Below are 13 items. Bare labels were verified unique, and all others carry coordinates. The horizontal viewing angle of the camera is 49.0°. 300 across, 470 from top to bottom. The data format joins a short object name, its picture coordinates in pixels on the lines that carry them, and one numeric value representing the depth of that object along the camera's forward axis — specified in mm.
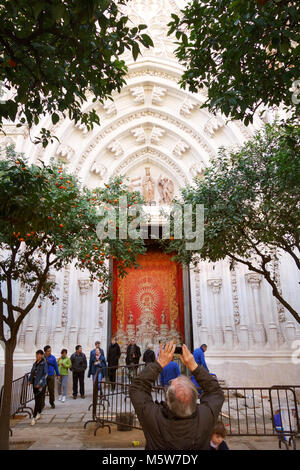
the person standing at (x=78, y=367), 9438
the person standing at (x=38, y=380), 7082
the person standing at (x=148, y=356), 11297
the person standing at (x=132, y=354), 11055
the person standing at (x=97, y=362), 9422
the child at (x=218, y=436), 2936
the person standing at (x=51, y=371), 8191
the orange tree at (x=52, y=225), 3928
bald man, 1853
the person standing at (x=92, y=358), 9523
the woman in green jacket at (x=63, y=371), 9436
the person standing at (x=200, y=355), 7832
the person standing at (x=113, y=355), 10703
